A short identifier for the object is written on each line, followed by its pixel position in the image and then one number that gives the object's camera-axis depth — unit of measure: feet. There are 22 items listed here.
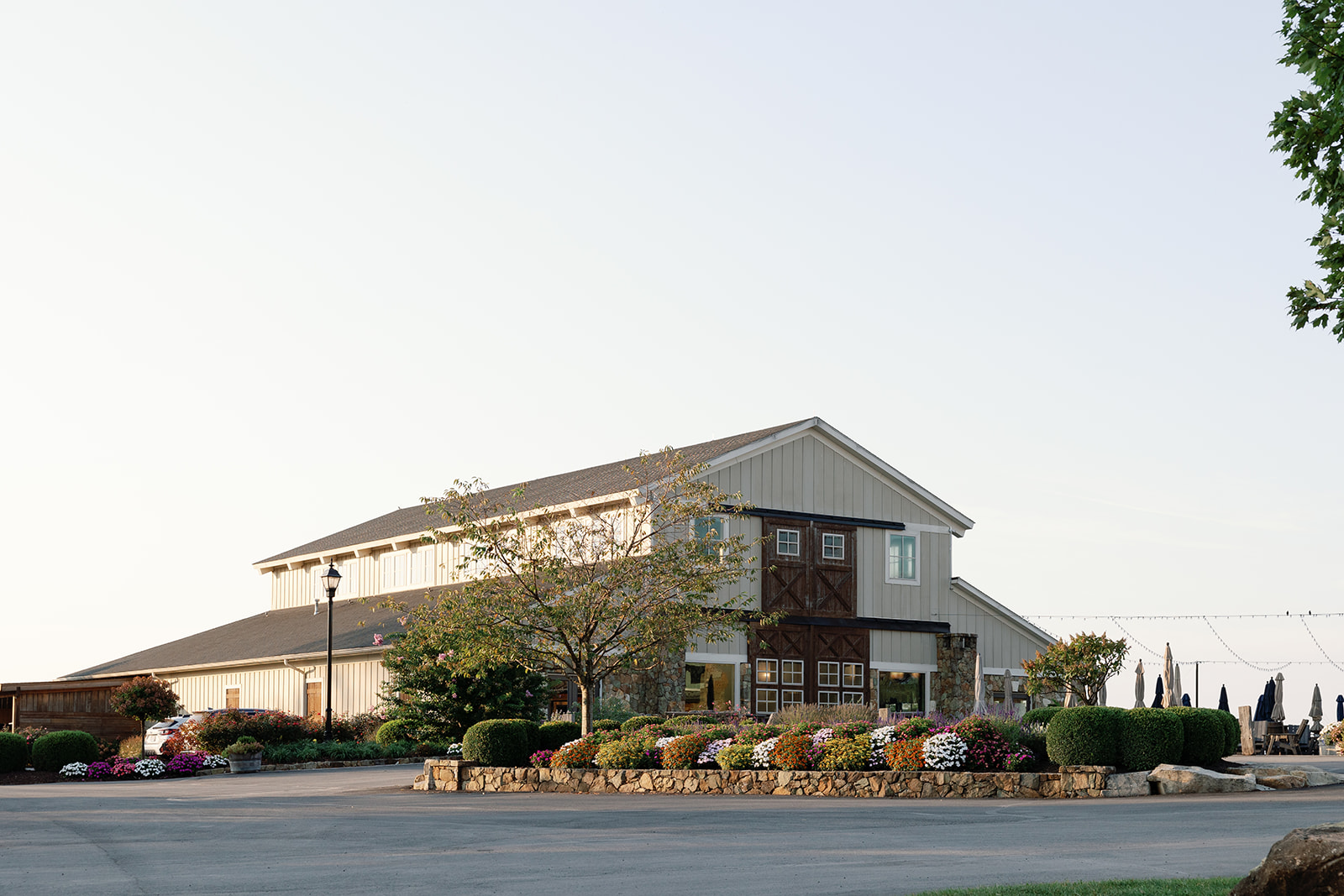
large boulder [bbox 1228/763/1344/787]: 71.77
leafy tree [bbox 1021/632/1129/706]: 101.50
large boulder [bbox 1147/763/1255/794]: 68.33
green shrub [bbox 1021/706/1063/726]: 75.82
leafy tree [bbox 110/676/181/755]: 134.21
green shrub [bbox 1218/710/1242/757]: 75.10
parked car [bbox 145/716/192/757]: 113.50
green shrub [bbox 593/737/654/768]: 78.54
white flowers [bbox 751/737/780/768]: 75.20
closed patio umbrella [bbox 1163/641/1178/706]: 94.53
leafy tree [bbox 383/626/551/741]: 106.22
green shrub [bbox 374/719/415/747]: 111.65
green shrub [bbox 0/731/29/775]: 107.34
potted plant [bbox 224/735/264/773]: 102.58
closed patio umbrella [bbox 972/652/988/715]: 103.42
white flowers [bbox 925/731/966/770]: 70.03
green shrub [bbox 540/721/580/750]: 86.79
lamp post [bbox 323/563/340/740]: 114.32
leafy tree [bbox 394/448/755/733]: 86.38
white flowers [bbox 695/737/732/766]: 77.41
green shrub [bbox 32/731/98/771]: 108.37
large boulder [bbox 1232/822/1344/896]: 27.09
